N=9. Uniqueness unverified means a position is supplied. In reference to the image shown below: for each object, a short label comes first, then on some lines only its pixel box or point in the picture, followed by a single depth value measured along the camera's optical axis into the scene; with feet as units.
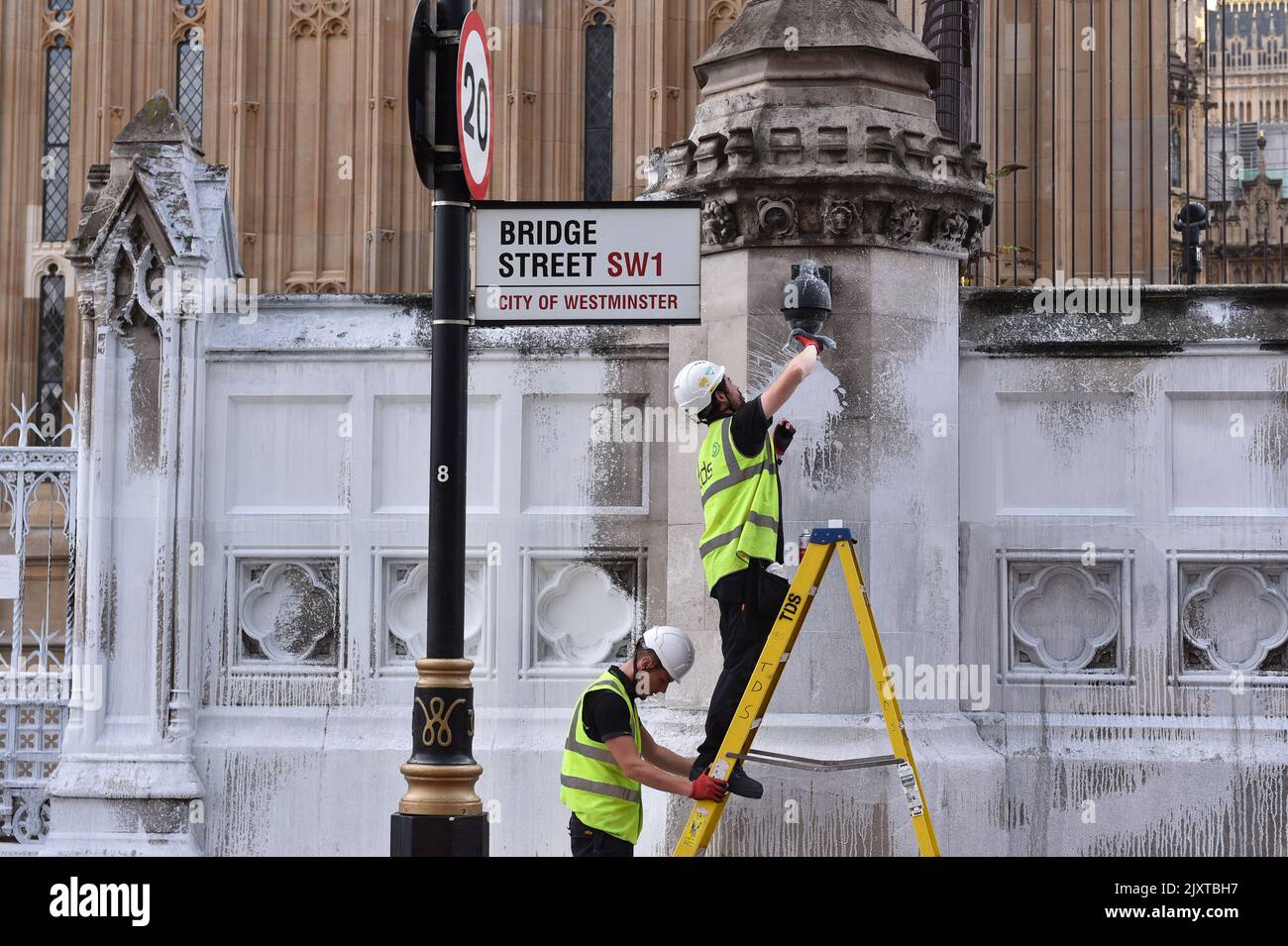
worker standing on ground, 42.32
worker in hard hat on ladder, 46.39
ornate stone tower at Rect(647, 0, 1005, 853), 50.85
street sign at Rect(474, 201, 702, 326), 48.62
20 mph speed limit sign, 45.73
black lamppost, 43.62
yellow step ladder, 43.24
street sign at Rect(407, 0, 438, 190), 44.88
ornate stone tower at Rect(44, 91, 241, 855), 54.60
